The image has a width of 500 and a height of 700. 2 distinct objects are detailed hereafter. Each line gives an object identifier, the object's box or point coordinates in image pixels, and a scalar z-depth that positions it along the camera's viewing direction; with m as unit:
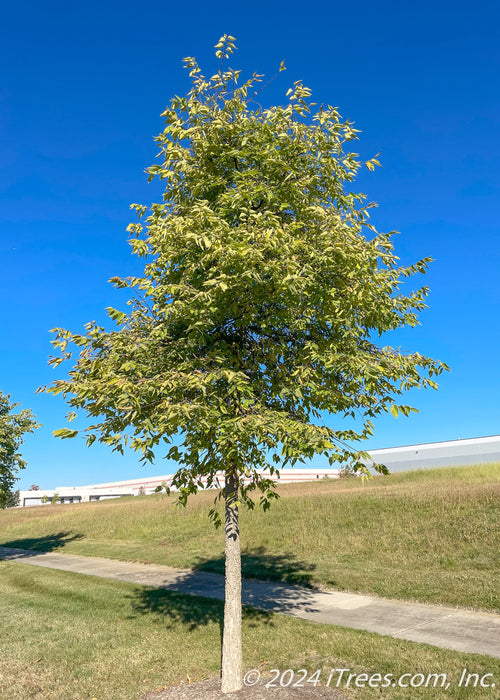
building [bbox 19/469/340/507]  103.99
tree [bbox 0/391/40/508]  19.56
